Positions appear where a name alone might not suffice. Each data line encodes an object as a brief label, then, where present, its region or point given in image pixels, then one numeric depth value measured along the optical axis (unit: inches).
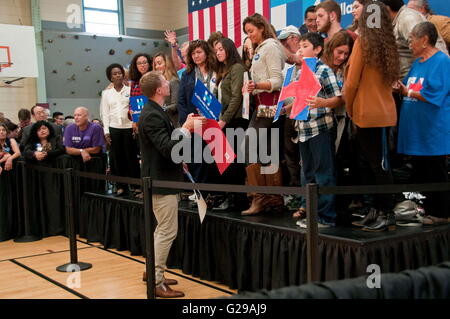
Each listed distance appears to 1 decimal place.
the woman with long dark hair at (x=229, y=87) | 160.4
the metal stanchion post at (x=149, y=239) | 128.2
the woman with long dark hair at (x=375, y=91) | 116.7
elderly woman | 127.7
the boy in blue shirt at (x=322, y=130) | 128.2
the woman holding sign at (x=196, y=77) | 171.6
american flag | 270.6
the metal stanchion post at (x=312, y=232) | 94.6
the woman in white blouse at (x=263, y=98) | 148.1
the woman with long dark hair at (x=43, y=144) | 233.0
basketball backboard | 394.6
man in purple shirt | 235.6
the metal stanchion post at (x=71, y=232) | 165.6
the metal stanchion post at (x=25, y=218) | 229.1
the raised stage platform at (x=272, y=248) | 118.8
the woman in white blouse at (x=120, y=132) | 217.6
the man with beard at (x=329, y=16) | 143.4
